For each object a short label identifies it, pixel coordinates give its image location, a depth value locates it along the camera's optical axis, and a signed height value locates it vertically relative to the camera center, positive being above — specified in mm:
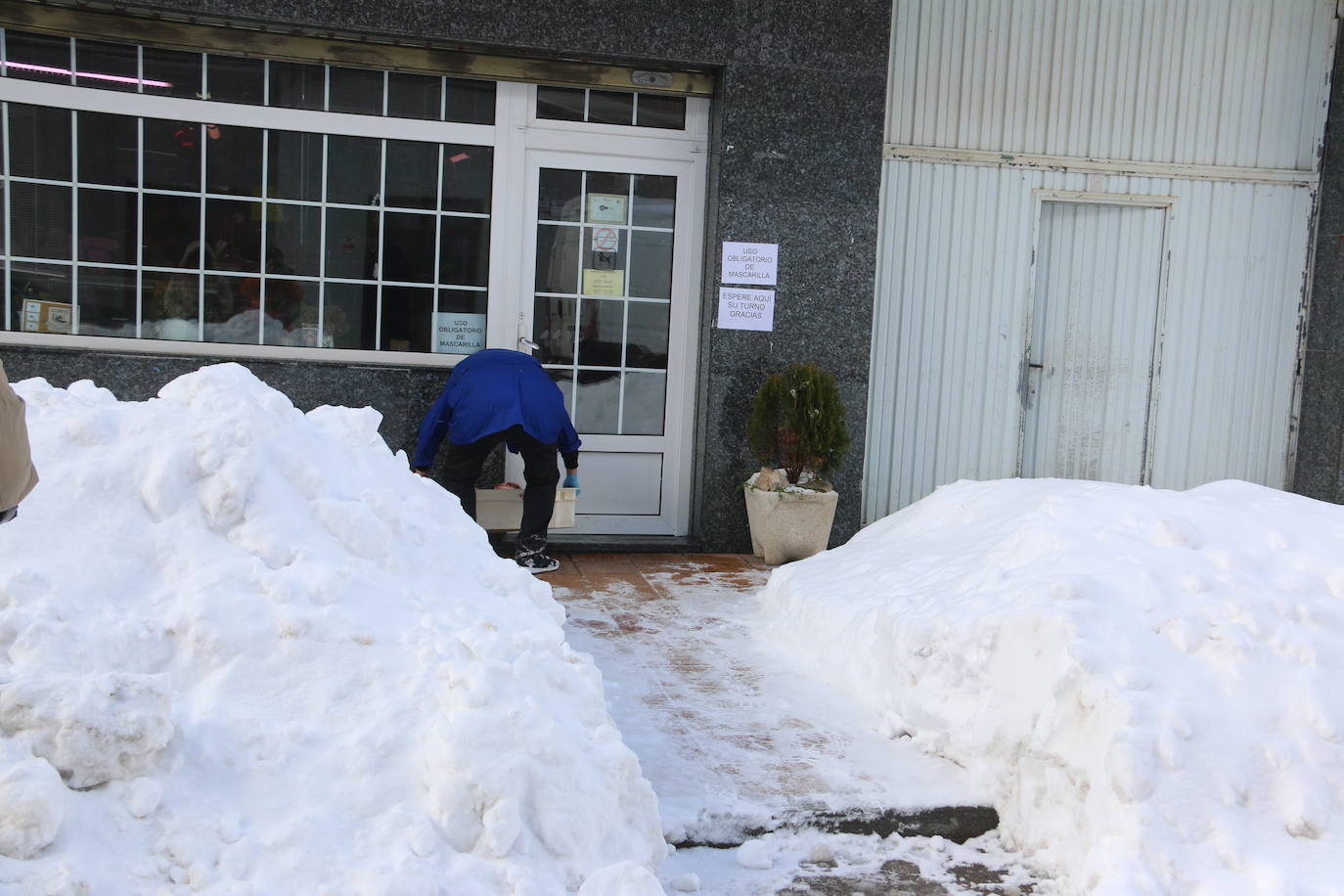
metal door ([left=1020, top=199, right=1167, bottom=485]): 8195 +59
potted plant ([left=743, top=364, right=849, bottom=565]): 7105 -755
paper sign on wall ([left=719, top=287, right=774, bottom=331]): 7395 +129
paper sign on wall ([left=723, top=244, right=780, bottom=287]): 7375 +416
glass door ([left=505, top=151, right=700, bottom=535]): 7453 +26
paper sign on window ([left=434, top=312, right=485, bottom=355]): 7344 -116
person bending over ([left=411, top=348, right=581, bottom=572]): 6449 -609
